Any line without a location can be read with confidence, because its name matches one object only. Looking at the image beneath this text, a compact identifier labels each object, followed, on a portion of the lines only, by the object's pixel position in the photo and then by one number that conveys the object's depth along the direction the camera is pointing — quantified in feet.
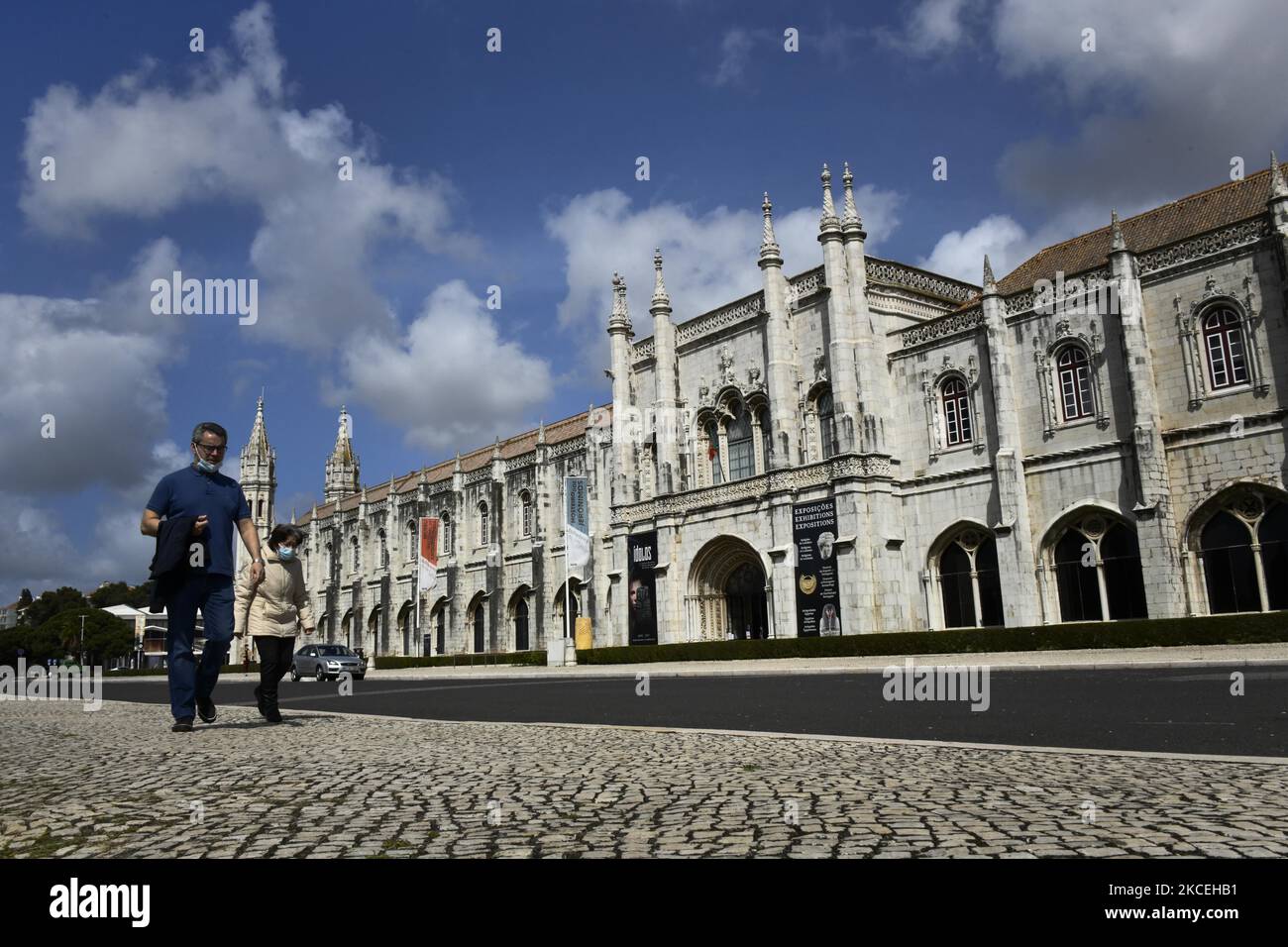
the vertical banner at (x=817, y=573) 103.81
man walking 25.99
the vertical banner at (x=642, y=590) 124.16
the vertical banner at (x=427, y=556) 144.77
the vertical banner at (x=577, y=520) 129.90
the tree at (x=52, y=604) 359.05
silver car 113.80
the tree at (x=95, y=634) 274.57
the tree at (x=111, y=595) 425.77
